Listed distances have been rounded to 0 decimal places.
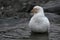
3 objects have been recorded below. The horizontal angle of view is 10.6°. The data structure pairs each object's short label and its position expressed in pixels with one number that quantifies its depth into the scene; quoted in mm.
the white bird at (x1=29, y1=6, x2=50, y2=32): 8512
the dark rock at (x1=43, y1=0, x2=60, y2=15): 12172
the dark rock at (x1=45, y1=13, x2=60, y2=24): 10813
